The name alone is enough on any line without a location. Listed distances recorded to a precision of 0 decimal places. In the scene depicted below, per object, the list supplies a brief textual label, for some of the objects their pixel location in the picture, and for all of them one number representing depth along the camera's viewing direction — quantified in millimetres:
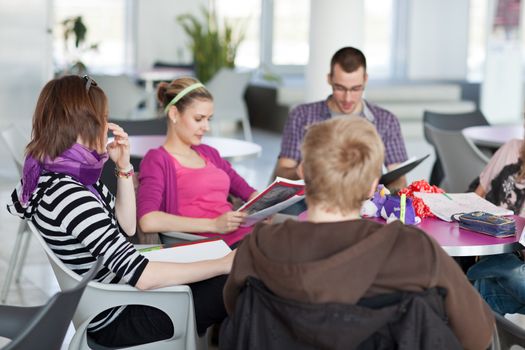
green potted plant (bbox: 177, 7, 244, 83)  10531
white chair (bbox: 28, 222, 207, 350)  2531
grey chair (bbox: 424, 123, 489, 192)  4805
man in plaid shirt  4215
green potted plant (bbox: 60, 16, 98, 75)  8938
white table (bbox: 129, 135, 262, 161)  4375
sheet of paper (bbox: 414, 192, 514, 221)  3082
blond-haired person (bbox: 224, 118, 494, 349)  1904
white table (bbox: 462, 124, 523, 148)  5148
